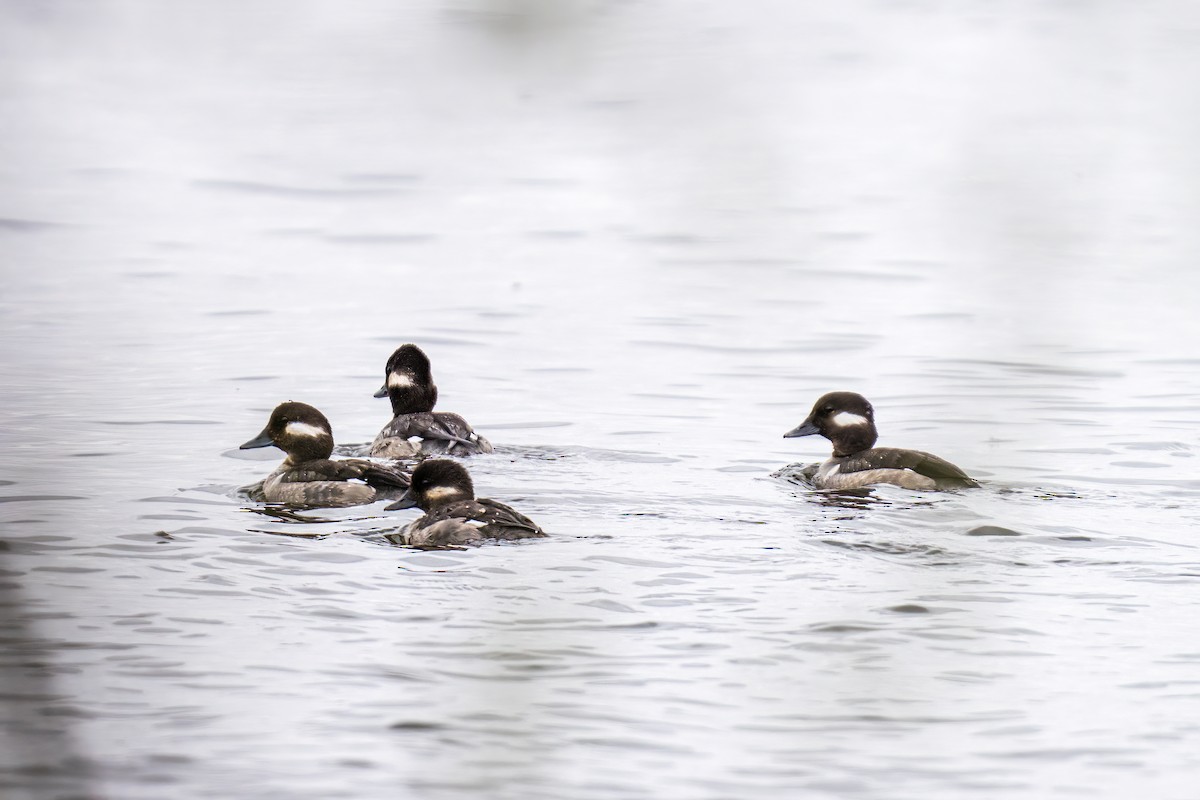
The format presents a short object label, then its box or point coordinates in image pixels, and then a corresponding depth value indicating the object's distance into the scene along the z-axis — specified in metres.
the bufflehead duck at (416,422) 20.86
